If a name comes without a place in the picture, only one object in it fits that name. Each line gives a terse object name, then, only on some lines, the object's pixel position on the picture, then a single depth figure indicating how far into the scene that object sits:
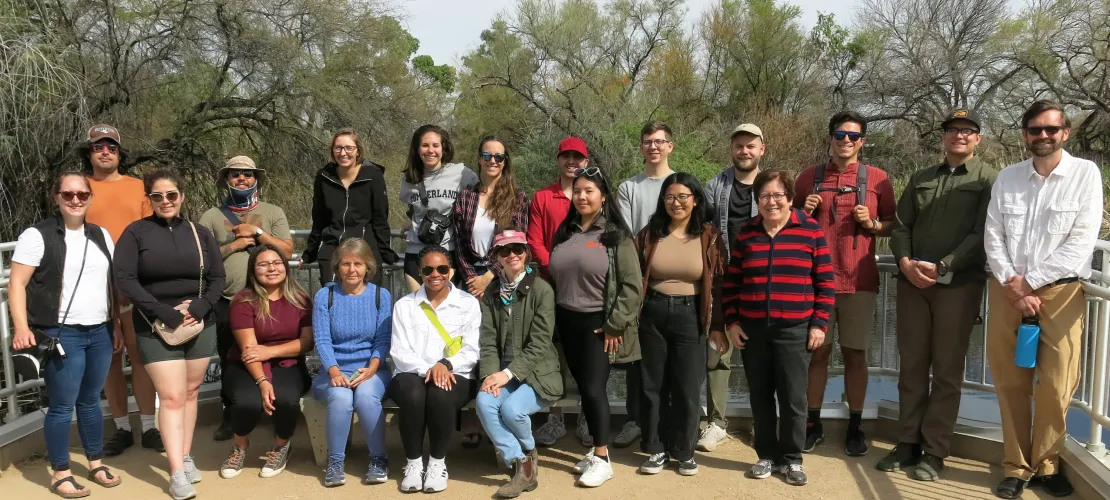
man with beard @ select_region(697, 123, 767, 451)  4.60
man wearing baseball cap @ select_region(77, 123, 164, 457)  4.60
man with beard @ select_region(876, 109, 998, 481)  4.16
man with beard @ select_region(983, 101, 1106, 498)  3.74
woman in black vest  3.94
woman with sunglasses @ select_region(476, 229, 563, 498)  4.20
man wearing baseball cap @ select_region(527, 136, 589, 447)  4.62
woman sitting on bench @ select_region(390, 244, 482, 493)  4.24
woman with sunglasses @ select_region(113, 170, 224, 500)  4.09
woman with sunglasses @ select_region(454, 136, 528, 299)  4.66
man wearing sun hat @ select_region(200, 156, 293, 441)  4.72
